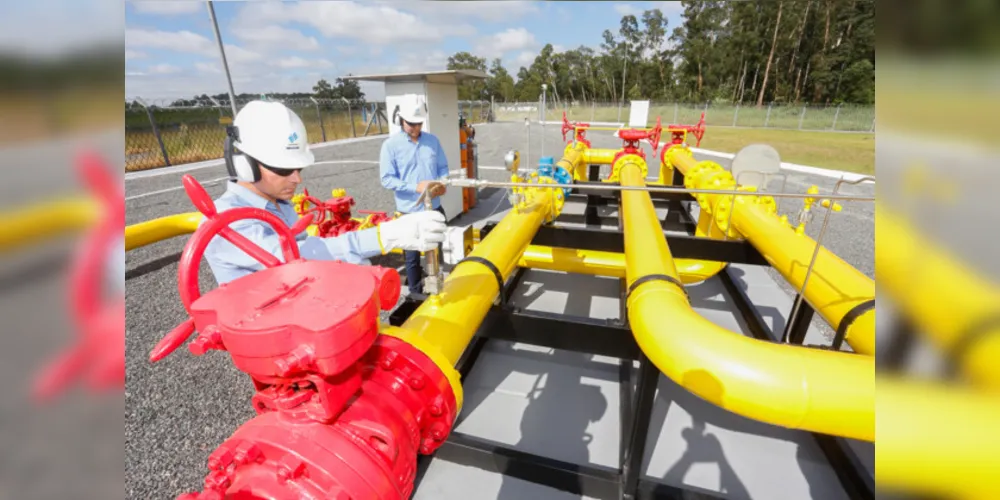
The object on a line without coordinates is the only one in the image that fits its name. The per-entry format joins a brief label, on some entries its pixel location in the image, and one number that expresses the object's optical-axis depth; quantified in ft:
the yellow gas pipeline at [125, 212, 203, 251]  12.45
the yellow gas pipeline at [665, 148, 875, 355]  5.97
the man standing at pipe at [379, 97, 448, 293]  12.87
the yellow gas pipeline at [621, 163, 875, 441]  3.96
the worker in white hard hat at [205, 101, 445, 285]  4.84
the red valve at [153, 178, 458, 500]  3.07
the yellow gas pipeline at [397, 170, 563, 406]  5.36
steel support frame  6.64
